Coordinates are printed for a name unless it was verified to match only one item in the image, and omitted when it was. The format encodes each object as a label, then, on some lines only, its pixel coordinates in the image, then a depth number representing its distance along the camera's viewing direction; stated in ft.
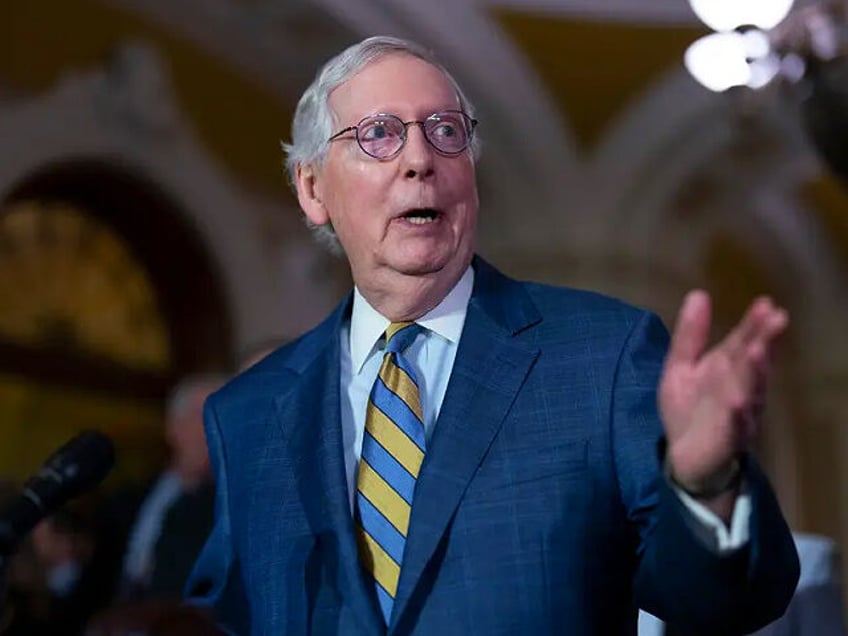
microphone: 7.59
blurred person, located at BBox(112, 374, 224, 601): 13.70
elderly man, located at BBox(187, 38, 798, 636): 6.83
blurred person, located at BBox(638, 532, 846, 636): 9.66
